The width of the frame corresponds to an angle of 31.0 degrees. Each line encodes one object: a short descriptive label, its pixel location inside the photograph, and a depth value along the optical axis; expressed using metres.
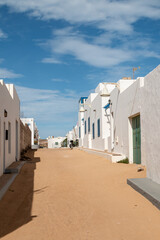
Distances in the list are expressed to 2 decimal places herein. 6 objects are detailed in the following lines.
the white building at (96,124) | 21.84
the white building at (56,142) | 77.51
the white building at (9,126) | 10.18
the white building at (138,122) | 7.40
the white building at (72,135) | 52.41
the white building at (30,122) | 55.62
